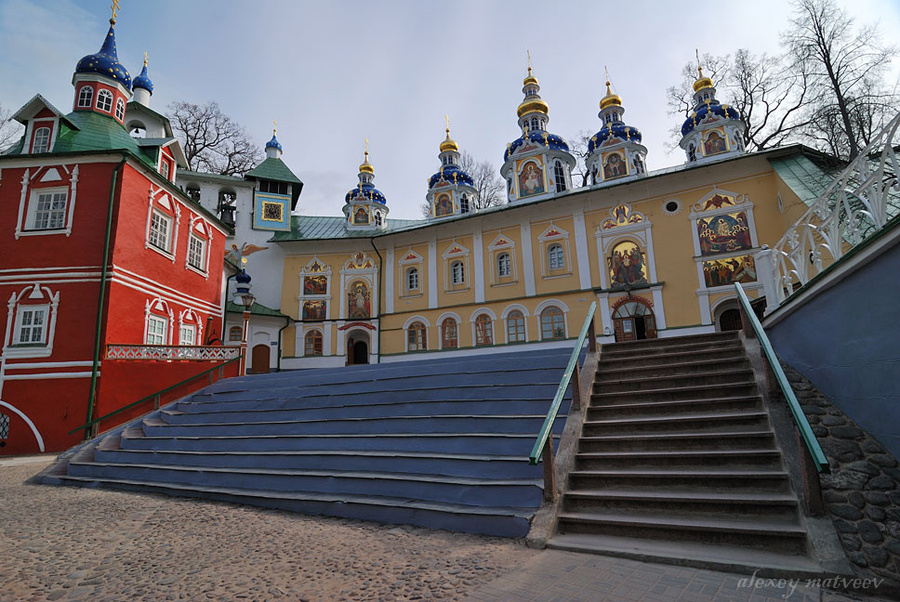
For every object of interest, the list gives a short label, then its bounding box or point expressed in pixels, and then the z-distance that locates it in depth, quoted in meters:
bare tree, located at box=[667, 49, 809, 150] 23.42
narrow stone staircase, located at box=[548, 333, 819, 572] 3.90
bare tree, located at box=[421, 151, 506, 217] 34.94
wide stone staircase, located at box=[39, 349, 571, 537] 5.50
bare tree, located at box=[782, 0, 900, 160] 13.77
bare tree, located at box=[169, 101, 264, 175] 32.34
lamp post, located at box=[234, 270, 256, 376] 14.34
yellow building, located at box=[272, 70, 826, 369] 18.94
